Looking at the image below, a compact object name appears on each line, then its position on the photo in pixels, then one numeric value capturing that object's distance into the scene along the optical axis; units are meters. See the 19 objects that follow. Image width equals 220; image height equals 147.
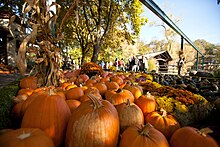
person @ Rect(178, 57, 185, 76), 11.66
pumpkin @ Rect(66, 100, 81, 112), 1.53
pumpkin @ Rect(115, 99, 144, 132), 1.36
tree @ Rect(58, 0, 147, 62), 11.08
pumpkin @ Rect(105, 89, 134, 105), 1.84
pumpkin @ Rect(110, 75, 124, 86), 3.59
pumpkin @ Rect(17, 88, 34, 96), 2.24
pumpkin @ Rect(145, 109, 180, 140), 1.38
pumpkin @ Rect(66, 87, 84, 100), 2.01
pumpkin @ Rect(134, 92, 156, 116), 1.73
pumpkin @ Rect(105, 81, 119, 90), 2.84
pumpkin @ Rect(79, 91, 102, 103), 1.86
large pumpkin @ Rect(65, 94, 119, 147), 1.04
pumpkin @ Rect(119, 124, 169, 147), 1.03
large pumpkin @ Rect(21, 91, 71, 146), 1.16
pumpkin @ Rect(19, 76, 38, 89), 2.85
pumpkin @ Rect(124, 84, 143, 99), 2.28
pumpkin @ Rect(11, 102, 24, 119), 1.67
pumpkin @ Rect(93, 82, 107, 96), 2.52
